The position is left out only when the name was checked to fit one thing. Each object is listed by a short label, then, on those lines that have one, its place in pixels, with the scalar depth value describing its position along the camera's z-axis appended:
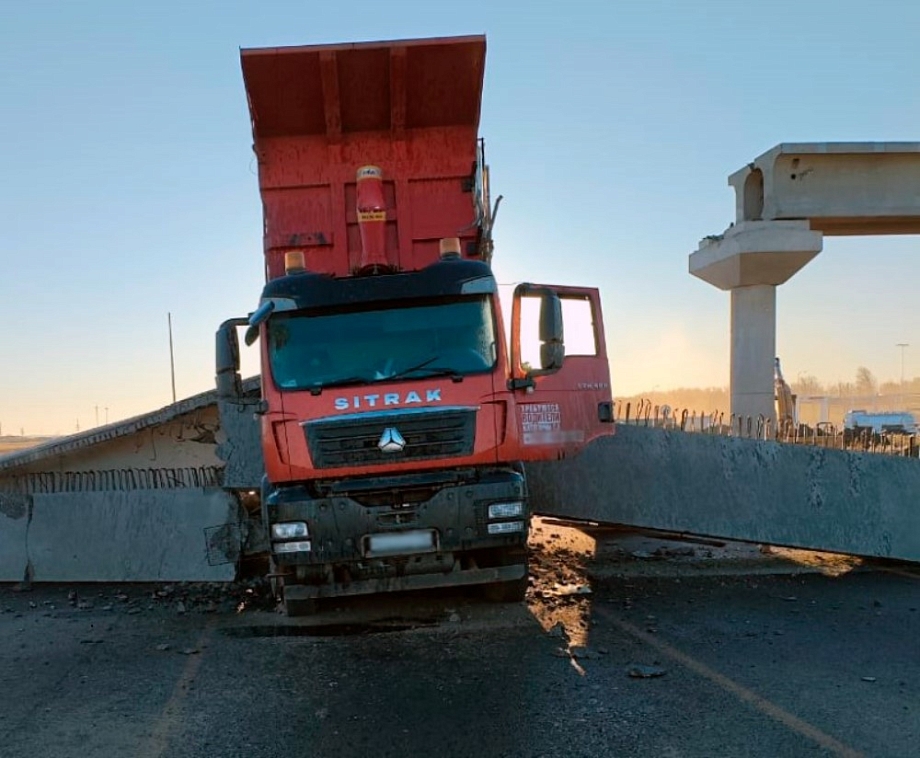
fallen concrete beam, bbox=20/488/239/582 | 7.91
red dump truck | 5.83
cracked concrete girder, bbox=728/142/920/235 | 15.04
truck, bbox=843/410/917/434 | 25.14
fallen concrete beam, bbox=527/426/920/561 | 8.20
